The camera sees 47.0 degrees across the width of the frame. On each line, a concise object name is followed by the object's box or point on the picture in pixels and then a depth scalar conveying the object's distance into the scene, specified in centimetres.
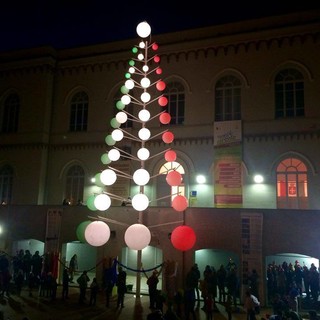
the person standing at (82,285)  1499
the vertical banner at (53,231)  1955
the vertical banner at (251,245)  1592
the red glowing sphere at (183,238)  1137
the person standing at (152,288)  1420
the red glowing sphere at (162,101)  1302
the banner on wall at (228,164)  2019
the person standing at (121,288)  1438
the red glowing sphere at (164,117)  1264
